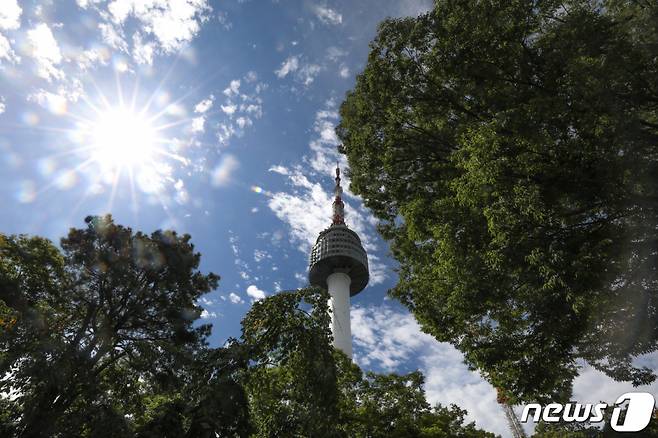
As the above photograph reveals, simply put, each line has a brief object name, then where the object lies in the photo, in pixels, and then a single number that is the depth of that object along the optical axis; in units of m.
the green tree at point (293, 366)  7.52
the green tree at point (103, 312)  10.88
